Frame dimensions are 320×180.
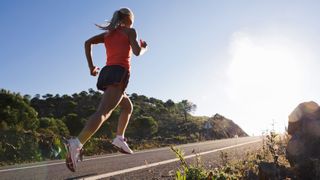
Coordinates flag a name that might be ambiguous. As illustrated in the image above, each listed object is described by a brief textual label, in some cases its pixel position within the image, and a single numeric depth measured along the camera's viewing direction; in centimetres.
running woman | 261
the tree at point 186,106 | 6089
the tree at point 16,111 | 1788
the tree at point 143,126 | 2809
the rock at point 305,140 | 296
